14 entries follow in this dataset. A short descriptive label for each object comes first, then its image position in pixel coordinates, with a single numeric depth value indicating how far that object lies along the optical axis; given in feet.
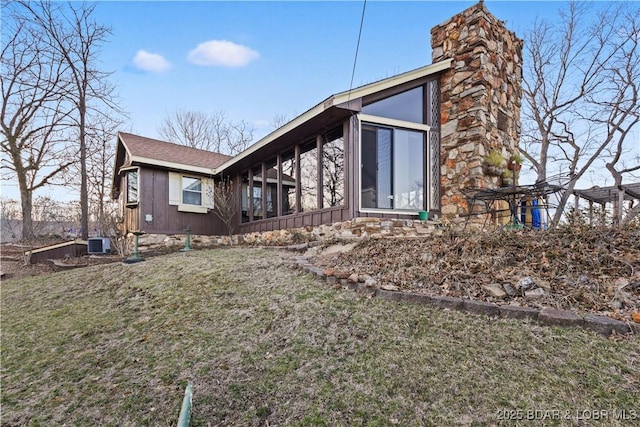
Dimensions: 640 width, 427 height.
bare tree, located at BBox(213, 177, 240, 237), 33.04
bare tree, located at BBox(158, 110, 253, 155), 67.77
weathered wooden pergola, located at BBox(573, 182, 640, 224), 25.57
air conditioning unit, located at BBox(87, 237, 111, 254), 28.89
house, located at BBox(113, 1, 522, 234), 20.77
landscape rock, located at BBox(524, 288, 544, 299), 8.16
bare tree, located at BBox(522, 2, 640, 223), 32.94
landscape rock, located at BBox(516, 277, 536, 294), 8.50
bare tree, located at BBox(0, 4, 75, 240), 35.09
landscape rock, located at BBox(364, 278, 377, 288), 10.19
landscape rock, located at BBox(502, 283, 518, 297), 8.51
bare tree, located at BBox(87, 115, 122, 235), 40.50
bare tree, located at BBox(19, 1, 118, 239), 35.73
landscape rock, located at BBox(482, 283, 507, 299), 8.55
